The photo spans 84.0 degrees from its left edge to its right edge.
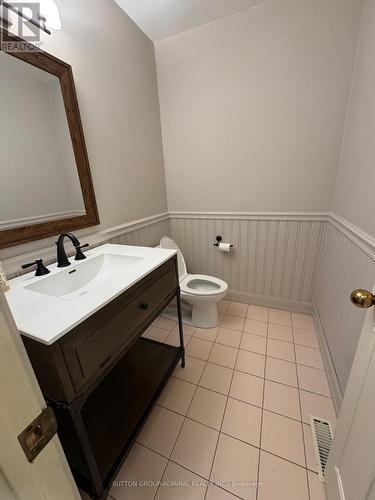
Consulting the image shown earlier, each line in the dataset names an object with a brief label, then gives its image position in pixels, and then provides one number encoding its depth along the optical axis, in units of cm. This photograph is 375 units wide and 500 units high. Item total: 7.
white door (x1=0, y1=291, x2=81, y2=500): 29
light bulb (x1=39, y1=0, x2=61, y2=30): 94
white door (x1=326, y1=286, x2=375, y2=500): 56
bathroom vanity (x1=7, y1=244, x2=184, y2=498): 63
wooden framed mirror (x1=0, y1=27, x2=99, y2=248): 93
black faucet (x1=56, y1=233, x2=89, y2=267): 105
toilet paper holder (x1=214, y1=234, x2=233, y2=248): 205
